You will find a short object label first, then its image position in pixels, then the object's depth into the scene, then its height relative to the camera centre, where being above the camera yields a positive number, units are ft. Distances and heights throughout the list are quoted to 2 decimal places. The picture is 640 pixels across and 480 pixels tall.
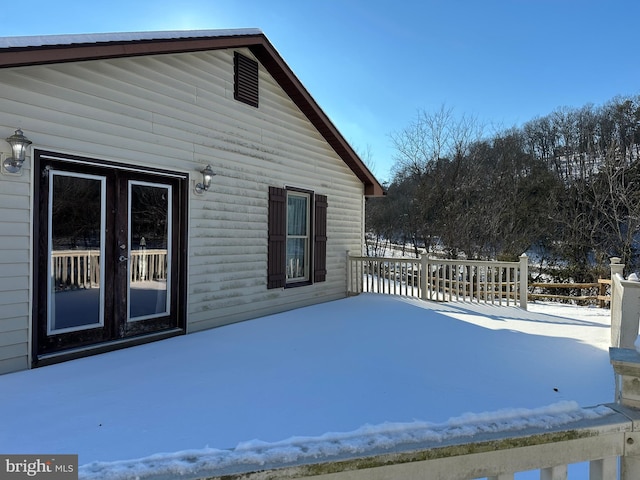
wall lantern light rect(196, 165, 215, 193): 16.70 +2.41
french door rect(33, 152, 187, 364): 12.14 -0.70
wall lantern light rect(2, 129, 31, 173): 10.91 +2.30
